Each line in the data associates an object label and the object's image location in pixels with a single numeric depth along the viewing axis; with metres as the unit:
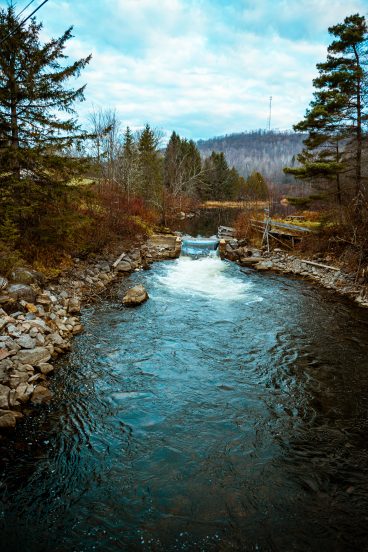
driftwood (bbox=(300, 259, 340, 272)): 15.42
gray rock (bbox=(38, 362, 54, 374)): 7.00
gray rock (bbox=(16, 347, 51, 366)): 6.85
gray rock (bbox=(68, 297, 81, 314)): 10.41
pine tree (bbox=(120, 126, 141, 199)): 28.96
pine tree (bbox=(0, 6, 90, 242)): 9.73
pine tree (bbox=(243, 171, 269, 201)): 53.70
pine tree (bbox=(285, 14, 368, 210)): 14.09
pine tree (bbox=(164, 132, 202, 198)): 44.34
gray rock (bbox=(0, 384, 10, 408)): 5.79
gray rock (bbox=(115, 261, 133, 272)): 16.07
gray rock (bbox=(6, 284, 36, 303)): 8.77
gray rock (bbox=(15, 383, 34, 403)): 6.07
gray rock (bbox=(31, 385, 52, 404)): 6.20
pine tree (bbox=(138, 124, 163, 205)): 34.12
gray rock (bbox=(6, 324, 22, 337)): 7.28
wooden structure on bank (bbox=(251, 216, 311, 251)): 20.10
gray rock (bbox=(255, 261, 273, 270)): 17.86
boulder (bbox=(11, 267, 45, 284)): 9.58
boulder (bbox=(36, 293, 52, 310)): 9.41
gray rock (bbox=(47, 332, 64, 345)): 8.09
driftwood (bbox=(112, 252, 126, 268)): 16.02
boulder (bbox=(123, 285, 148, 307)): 11.69
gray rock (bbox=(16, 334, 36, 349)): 7.18
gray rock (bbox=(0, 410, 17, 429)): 5.43
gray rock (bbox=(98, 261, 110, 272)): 14.91
